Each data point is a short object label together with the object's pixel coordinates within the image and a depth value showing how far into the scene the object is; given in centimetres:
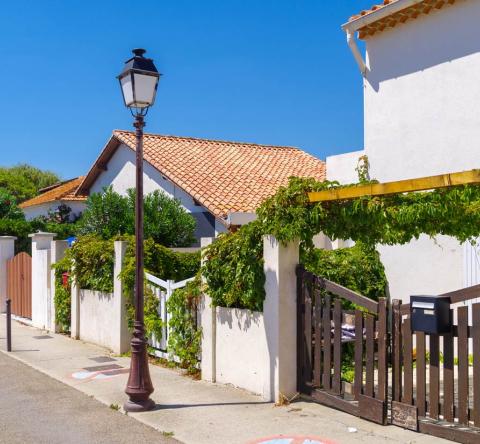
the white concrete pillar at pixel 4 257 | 1820
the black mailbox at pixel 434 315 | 587
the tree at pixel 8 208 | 2516
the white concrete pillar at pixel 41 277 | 1494
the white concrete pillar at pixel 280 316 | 737
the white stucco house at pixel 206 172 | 1803
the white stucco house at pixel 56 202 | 2880
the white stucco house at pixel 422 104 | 1012
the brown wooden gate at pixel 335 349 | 644
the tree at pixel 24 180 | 5181
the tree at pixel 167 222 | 1600
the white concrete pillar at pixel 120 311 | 1130
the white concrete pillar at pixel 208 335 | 870
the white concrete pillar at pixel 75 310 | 1329
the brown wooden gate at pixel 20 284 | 1638
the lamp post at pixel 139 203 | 734
